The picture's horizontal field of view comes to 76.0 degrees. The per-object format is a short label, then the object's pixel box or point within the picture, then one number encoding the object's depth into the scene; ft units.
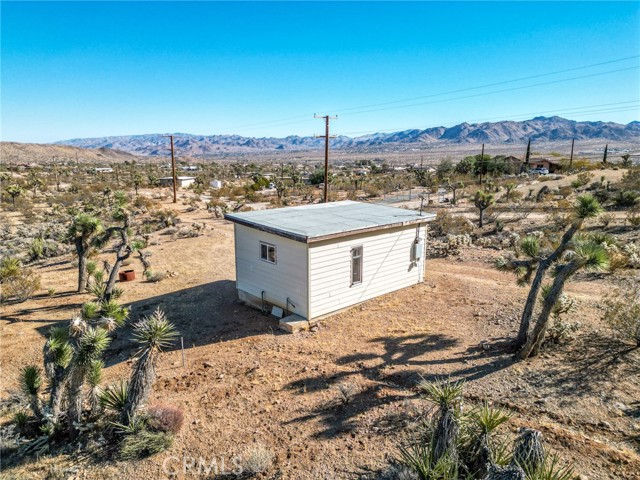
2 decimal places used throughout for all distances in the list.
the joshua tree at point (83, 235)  43.43
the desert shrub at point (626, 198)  78.84
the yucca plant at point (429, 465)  15.84
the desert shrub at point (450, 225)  71.56
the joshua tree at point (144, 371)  20.42
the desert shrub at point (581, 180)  110.11
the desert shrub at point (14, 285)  43.45
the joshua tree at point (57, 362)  21.22
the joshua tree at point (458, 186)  126.27
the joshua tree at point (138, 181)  136.26
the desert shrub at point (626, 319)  27.63
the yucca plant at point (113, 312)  26.82
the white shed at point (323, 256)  35.22
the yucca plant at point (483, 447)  16.52
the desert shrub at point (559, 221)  65.57
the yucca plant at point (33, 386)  21.80
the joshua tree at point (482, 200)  73.05
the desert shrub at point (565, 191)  100.70
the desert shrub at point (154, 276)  49.70
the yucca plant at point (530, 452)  15.35
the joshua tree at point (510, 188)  98.94
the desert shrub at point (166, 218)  82.62
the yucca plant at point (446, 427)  16.76
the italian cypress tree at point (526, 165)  190.15
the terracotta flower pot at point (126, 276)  50.83
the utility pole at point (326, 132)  78.48
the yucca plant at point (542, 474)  14.92
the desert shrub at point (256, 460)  18.79
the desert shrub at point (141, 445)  19.93
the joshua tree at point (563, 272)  24.99
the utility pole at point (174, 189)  117.60
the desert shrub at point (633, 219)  62.69
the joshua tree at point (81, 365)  20.17
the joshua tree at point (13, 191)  101.53
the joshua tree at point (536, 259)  27.76
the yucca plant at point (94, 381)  21.52
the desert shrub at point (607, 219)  64.44
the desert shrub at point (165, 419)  21.07
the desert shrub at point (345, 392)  24.13
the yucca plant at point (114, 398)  22.06
